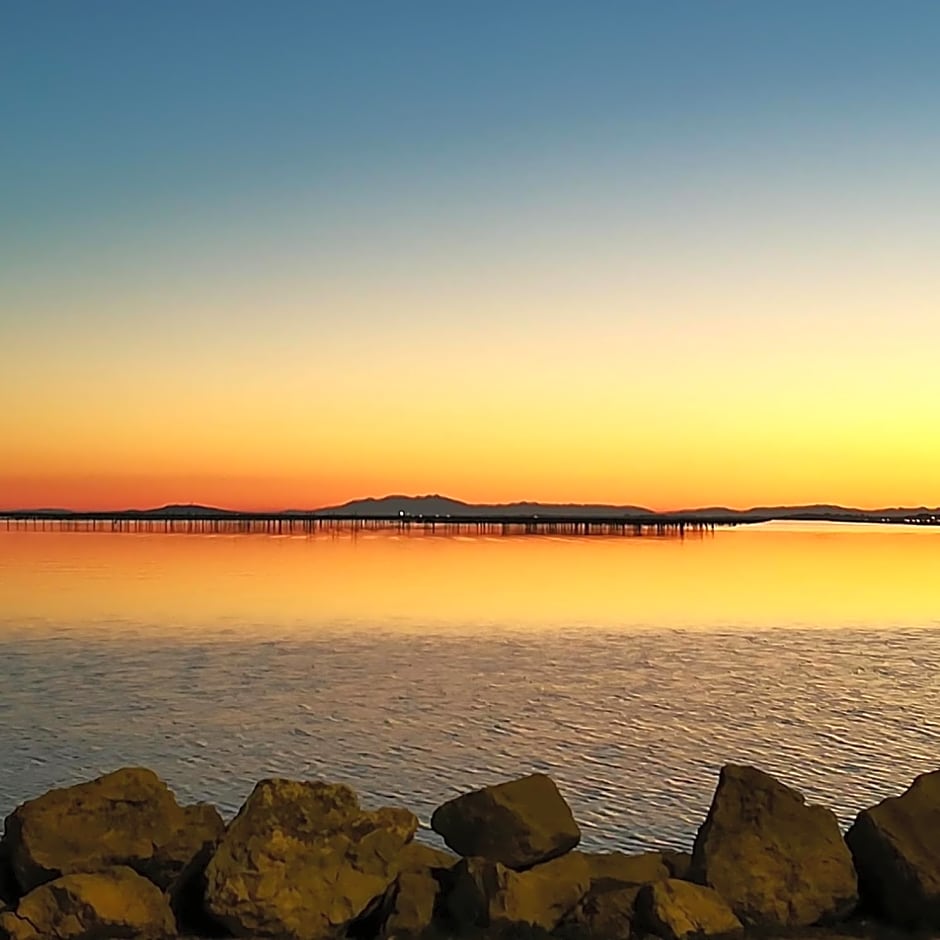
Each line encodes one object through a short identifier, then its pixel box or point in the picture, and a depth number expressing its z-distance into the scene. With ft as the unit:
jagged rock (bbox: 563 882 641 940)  30.35
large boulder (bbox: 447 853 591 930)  30.37
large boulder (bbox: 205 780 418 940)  29.99
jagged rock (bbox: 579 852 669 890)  33.63
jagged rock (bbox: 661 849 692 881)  34.40
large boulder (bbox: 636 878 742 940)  29.43
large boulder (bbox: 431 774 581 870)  32.60
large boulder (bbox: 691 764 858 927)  31.24
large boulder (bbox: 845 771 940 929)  31.73
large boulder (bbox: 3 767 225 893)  31.83
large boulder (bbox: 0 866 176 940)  29.22
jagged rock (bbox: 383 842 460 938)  31.22
